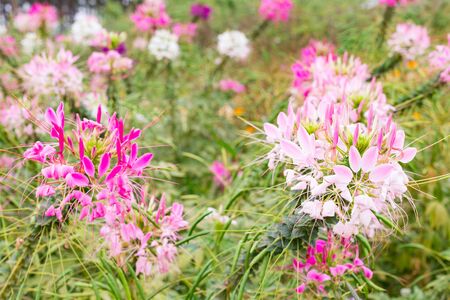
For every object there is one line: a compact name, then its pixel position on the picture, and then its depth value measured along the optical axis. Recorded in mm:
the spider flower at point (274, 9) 2273
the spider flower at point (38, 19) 2178
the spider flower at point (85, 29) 1981
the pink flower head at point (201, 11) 2564
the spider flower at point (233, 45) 2240
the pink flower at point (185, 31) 2336
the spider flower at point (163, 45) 2008
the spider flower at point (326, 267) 911
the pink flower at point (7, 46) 1892
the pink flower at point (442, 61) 1356
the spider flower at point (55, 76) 1361
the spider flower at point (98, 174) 712
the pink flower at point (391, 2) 1934
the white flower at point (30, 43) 2075
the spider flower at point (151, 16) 2047
